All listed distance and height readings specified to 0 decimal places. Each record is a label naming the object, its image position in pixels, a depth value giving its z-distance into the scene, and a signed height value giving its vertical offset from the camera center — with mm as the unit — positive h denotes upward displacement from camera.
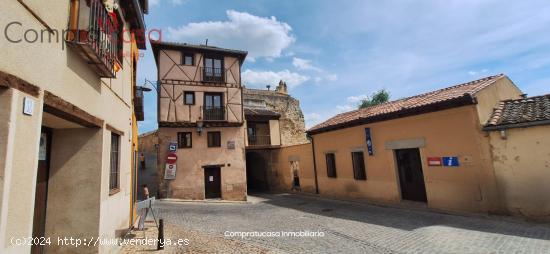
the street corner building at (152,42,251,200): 16609 +3147
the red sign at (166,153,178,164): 16234 +1008
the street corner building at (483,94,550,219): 8203 -96
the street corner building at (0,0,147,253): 2723 +877
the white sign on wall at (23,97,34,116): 2871 +817
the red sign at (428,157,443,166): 10531 -70
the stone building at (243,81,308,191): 22047 +3254
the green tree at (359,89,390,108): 36156 +8356
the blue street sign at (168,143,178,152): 16391 +1659
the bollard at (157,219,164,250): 6357 -1422
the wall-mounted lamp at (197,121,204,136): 16875 +2877
